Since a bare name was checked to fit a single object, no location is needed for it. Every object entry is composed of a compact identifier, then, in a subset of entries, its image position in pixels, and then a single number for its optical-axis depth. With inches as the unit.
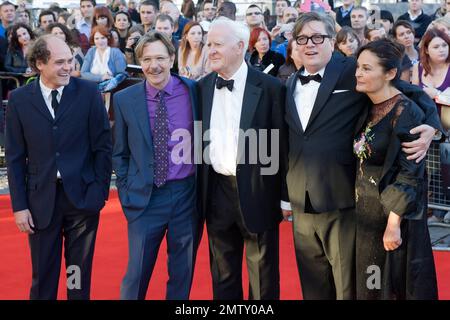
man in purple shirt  157.4
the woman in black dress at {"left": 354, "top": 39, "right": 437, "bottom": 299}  140.9
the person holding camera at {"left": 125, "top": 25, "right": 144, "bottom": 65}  365.7
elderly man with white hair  155.9
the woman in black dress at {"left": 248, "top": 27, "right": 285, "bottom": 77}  323.0
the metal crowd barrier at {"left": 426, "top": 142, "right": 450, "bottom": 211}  254.7
